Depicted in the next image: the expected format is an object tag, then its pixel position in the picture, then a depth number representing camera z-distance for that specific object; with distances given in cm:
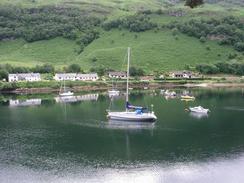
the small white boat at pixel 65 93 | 14262
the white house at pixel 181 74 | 18588
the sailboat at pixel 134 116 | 9188
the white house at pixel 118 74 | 18216
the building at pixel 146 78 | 17805
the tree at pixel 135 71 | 18288
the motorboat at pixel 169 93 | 13938
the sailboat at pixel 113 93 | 14306
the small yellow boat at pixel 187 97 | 12942
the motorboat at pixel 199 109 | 10494
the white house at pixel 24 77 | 16712
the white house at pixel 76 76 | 17412
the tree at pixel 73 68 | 18588
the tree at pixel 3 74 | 16700
